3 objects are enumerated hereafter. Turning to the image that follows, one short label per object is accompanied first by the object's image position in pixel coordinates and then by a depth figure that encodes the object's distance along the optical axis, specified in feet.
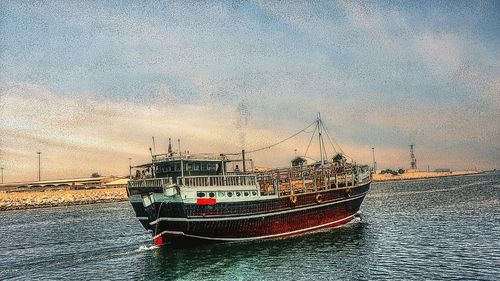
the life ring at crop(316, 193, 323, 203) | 145.34
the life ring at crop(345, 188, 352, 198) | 158.20
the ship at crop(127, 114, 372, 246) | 120.06
